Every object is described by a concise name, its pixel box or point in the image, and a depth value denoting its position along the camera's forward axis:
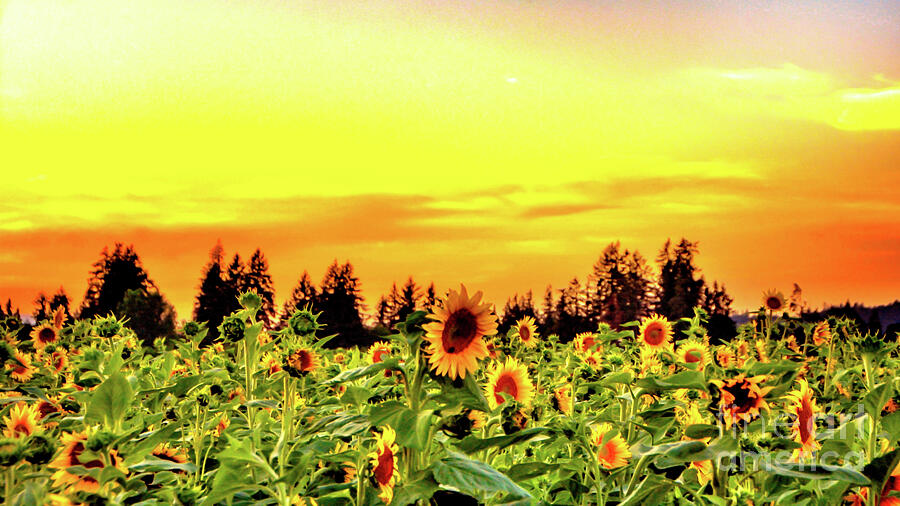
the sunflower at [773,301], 8.64
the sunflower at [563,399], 5.29
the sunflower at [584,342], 8.60
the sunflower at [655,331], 7.33
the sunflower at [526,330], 7.75
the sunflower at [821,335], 9.03
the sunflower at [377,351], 5.81
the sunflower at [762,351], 7.43
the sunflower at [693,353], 6.04
